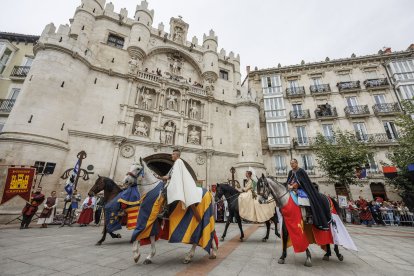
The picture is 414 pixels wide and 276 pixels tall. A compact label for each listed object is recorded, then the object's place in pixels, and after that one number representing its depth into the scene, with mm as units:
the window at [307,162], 20500
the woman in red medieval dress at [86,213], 9898
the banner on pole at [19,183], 9219
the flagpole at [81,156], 10424
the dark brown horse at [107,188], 6371
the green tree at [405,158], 11273
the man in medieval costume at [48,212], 9023
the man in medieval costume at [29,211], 8453
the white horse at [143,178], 4273
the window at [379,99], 21766
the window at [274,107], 23203
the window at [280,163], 21156
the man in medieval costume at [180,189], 3645
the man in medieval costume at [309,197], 3951
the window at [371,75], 23145
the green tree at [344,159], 14766
